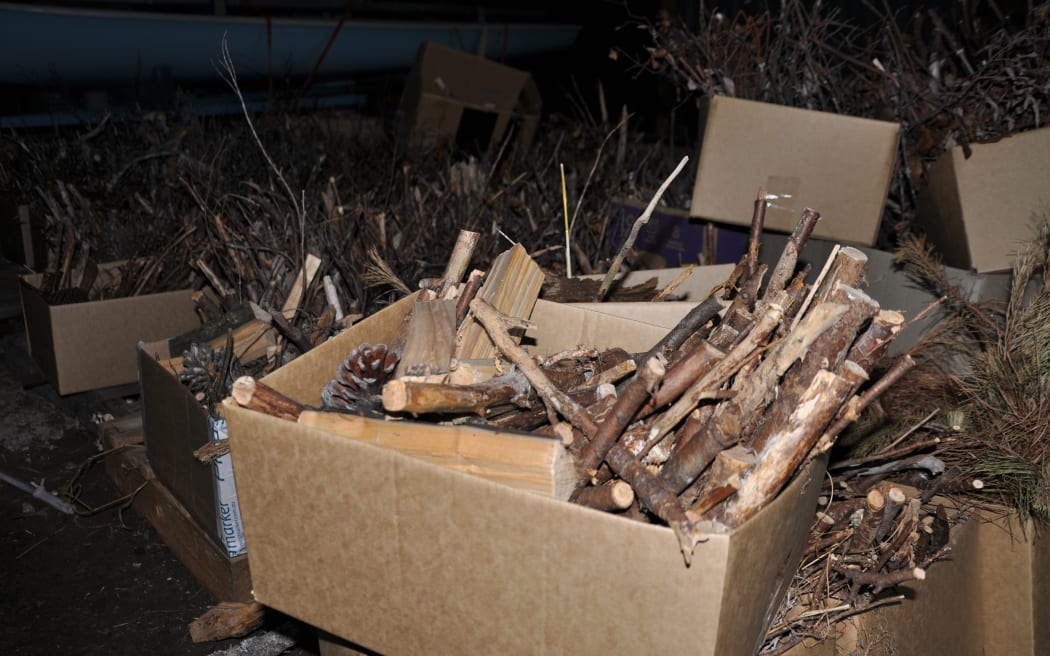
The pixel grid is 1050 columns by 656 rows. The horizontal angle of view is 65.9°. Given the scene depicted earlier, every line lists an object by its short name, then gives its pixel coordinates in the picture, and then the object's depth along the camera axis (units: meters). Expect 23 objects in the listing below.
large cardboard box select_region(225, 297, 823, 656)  0.95
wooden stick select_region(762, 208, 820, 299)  1.49
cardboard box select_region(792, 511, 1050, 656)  1.61
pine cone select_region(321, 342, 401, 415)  1.41
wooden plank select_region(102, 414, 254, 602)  2.01
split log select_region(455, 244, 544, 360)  1.59
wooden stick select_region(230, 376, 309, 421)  1.19
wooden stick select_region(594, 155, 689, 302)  1.58
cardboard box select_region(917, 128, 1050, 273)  2.28
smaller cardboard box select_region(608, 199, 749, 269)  2.96
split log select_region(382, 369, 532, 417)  1.18
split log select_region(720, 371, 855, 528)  1.08
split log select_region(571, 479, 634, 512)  1.09
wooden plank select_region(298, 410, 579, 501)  1.10
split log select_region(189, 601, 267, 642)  1.92
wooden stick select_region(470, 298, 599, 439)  1.22
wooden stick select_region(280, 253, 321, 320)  2.26
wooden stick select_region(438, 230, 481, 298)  1.75
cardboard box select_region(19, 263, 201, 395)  2.64
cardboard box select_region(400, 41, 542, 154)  4.42
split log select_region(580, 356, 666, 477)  1.08
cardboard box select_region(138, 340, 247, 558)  1.93
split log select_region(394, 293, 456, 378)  1.44
